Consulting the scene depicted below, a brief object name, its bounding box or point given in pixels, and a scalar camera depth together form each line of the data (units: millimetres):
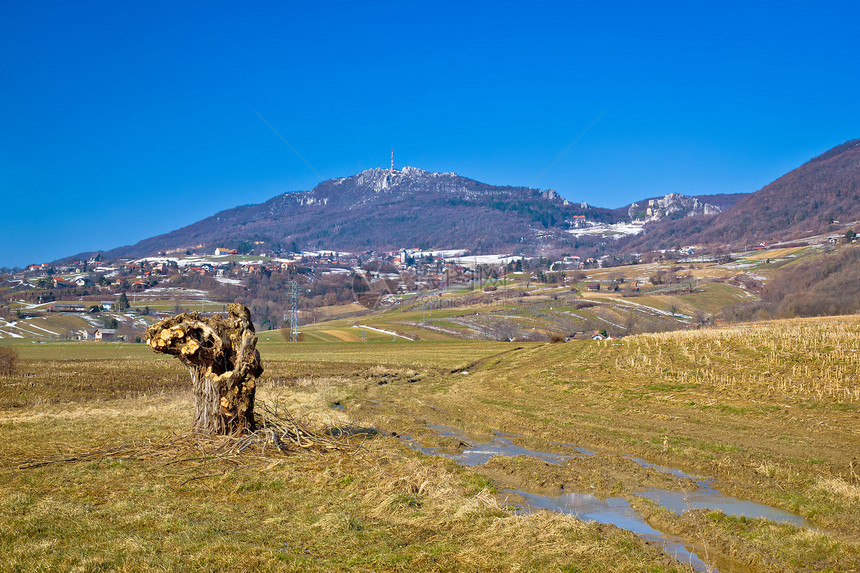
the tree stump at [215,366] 15320
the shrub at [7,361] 37728
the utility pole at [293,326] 92344
